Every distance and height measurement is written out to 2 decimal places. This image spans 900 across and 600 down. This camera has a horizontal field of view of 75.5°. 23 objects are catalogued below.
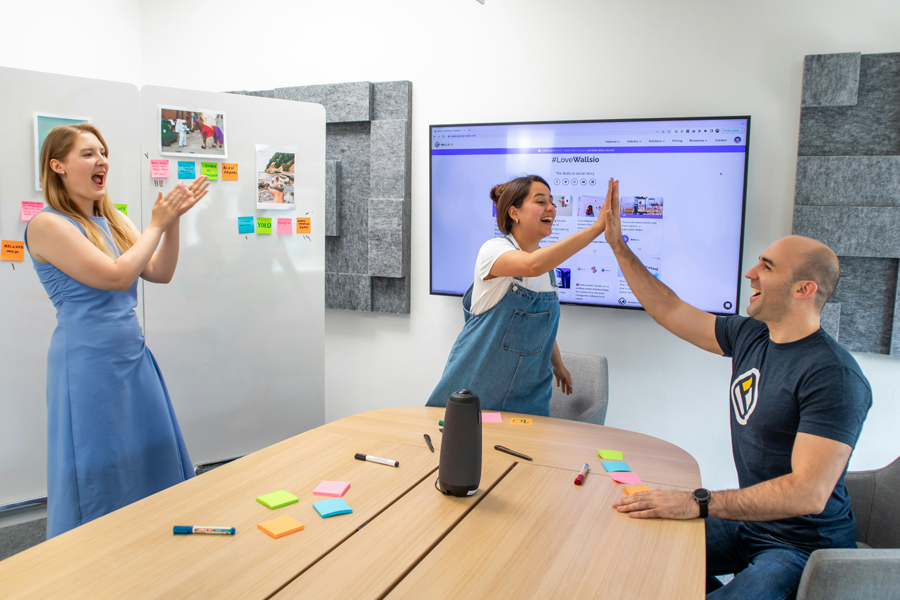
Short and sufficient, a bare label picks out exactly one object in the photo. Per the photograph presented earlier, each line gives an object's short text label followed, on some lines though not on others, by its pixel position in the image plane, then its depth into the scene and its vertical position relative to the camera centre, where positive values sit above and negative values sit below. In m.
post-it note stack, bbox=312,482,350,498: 1.36 -0.59
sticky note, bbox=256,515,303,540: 1.17 -0.59
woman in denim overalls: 1.96 -0.31
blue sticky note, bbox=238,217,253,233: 3.01 +0.07
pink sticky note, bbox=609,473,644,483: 1.47 -0.58
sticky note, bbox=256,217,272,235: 3.05 +0.06
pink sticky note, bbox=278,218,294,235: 3.09 +0.06
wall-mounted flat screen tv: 2.60 +0.28
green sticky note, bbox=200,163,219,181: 2.92 +0.33
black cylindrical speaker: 1.30 -0.46
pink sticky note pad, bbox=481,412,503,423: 1.91 -0.57
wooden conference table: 1.01 -0.60
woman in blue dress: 1.94 -0.40
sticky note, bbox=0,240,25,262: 2.64 -0.09
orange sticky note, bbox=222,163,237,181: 2.95 +0.33
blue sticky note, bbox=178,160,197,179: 2.89 +0.33
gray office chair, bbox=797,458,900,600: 1.13 -0.63
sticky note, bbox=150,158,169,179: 2.85 +0.33
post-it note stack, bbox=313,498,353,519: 1.26 -0.59
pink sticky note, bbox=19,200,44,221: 2.64 +0.10
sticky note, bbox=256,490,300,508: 1.30 -0.59
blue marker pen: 1.17 -0.59
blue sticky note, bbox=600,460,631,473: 1.53 -0.58
